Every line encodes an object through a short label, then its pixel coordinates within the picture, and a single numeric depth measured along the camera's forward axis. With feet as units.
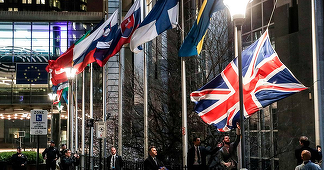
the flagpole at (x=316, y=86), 40.68
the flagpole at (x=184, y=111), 52.54
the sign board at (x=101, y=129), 74.23
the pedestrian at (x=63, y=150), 90.07
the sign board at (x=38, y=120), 69.64
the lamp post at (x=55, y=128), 222.60
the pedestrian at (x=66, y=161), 80.94
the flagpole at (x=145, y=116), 61.93
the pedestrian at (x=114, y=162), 59.64
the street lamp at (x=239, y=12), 32.32
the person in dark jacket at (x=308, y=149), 38.83
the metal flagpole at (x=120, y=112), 69.97
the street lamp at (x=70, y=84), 94.40
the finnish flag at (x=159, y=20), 52.08
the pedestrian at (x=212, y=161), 47.42
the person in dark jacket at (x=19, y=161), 85.10
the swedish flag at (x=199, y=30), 42.07
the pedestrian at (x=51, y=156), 87.86
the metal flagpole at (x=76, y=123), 111.77
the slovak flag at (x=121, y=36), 62.85
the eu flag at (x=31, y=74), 184.14
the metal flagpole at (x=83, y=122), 101.59
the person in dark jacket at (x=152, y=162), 45.47
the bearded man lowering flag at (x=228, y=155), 43.88
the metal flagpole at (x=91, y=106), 90.43
